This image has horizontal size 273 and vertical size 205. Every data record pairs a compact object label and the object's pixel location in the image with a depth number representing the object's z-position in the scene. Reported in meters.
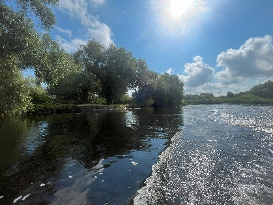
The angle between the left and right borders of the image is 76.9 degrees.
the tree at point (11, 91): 14.69
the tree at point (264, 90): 121.02
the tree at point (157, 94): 75.75
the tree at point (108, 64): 58.50
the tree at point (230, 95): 137.75
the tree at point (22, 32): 10.50
